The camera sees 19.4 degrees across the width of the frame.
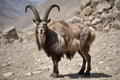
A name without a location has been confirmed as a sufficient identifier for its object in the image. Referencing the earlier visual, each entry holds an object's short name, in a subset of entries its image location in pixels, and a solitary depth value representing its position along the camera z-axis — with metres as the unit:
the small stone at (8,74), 16.35
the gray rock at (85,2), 34.32
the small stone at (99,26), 30.18
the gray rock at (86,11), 33.16
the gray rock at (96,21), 30.89
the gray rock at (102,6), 32.69
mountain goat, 15.01
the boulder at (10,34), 33.88
